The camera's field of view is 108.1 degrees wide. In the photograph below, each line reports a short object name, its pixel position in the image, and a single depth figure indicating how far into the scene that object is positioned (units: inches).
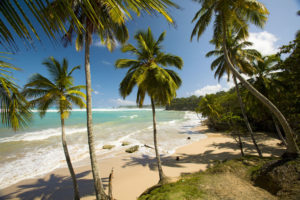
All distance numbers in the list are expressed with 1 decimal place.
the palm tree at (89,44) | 176.6
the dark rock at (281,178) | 119.1
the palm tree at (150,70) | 228.2
